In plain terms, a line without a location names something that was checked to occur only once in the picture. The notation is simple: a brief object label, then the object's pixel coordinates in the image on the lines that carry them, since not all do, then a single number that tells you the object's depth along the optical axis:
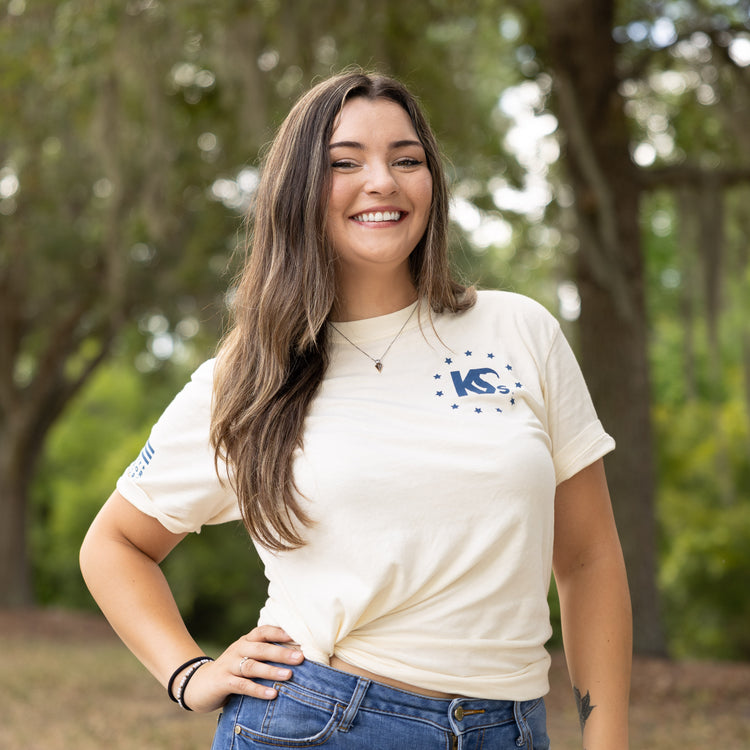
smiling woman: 1.65
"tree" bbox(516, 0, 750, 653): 6.28
